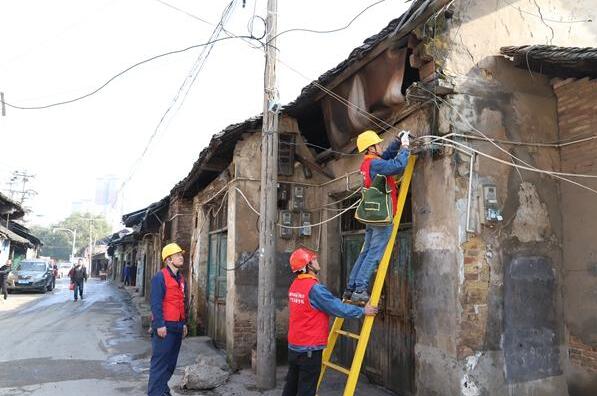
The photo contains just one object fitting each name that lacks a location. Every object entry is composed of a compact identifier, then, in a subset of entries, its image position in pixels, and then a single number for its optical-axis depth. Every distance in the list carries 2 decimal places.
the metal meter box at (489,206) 4.45
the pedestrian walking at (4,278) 18.65
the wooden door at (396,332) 5.44
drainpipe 4.39
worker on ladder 4.38
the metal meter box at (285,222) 7.29
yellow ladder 4.14
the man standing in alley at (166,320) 5.26
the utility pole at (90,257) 55.97
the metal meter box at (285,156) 7.38
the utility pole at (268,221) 5.82
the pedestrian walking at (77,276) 19.75
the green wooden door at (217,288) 9.04
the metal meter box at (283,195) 7.30
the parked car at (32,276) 22.44
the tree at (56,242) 82.38
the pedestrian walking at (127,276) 28.63
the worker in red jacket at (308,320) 4.17
